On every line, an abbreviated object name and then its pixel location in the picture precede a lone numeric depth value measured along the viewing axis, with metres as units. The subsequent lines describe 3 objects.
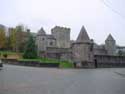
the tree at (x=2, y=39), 35.92
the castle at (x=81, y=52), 27.41
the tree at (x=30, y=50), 27.85
